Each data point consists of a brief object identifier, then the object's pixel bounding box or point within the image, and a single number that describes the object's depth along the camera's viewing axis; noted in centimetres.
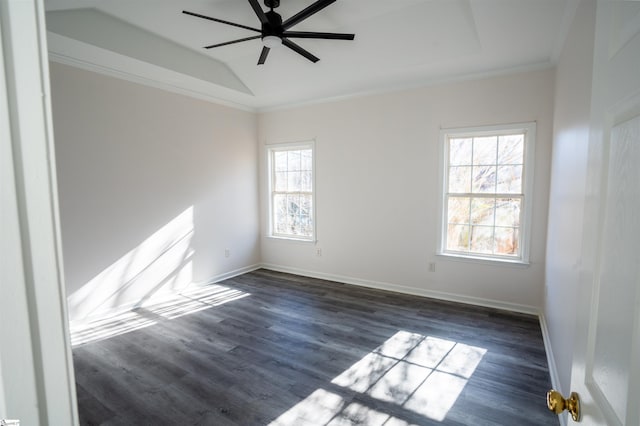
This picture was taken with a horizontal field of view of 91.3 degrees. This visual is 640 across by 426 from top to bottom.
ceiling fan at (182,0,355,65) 234
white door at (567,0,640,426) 57
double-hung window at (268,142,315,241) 522
